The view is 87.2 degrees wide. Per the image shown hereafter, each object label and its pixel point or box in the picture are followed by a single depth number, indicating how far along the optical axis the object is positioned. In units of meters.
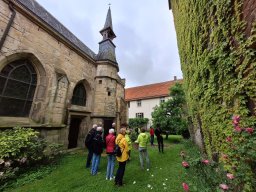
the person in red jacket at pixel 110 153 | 4.63
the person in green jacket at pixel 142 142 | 5.67
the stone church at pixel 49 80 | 6.24
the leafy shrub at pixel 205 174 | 2.02
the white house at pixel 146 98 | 27.37
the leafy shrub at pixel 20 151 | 4.48
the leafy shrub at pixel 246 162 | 1.56
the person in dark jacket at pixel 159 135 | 8.45
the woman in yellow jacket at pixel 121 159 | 4.16
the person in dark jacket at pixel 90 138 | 5.37
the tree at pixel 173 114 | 14.16
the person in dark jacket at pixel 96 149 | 4.98
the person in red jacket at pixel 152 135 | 11.40
